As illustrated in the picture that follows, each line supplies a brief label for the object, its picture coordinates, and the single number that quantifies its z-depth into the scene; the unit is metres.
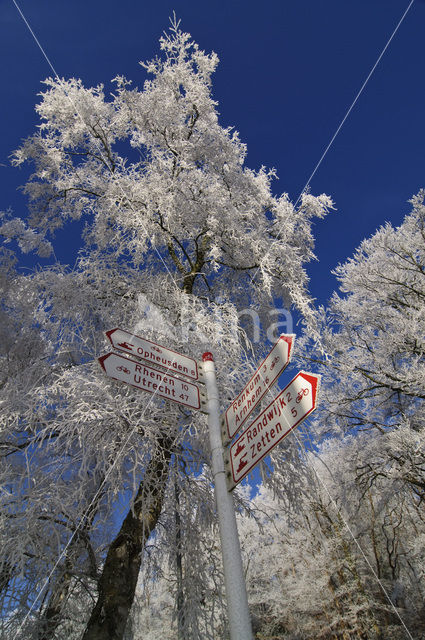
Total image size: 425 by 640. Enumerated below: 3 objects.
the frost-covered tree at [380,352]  8.45
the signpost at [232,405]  2.19
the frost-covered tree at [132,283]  4.46
